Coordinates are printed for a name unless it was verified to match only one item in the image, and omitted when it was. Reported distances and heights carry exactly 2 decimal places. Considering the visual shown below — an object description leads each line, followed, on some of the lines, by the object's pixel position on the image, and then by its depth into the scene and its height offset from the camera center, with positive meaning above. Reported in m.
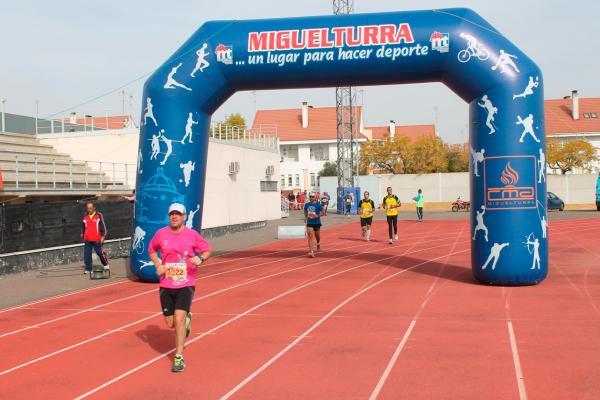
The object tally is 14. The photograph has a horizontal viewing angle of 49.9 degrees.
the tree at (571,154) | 63.00 +2.69
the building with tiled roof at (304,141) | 73.94 +5.35
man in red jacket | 14.61 -0.93
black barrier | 15.22 -0.81
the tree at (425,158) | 67.00 +2.78
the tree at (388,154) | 67.19 +3.26
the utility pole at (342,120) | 44.53 +4.89
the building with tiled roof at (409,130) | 93.19 +8.04
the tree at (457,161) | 73.00 +2.64
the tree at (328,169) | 70.25 +1.88
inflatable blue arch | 11.71 +1.92
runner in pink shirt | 6.66 -0.81
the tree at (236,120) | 70.18 +7.50
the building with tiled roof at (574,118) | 73.38 +7.45
